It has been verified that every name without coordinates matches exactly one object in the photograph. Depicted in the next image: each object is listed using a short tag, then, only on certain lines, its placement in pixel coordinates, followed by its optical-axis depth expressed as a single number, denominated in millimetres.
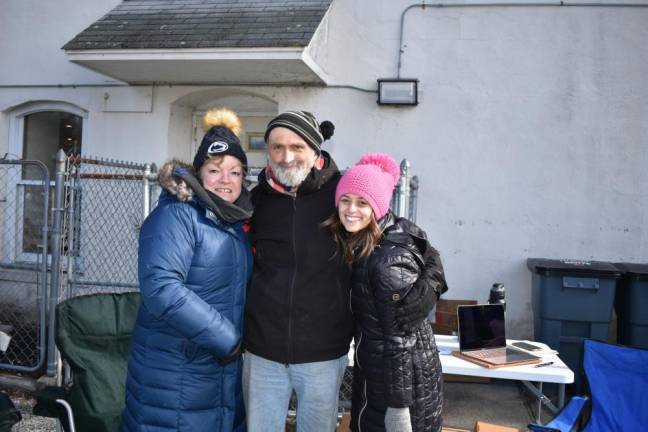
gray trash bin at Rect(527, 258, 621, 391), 5012
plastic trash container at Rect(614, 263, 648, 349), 5094
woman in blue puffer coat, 2131
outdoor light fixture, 5922
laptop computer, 3449
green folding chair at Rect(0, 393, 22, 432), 2604
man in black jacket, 2350
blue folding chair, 3207
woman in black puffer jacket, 2172
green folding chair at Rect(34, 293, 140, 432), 2793
